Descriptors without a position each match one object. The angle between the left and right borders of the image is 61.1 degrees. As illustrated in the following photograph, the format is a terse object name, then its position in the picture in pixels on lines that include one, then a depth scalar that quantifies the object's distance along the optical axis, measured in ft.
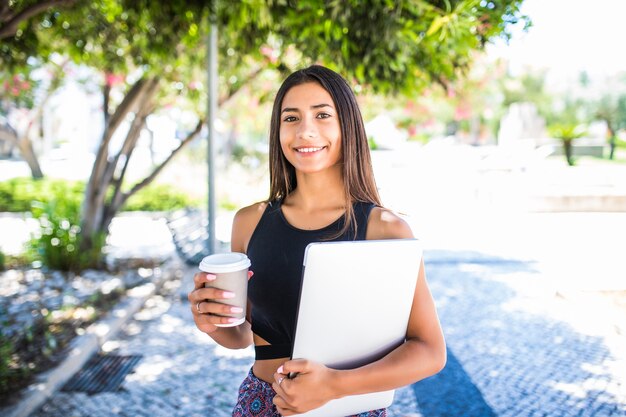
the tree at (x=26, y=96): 26.85
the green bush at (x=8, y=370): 11.28
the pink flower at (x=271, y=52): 22.64
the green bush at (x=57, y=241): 21.44
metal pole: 20.24
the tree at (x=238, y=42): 9.45
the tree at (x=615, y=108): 117.19
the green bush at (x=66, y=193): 39.75
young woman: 4.70
